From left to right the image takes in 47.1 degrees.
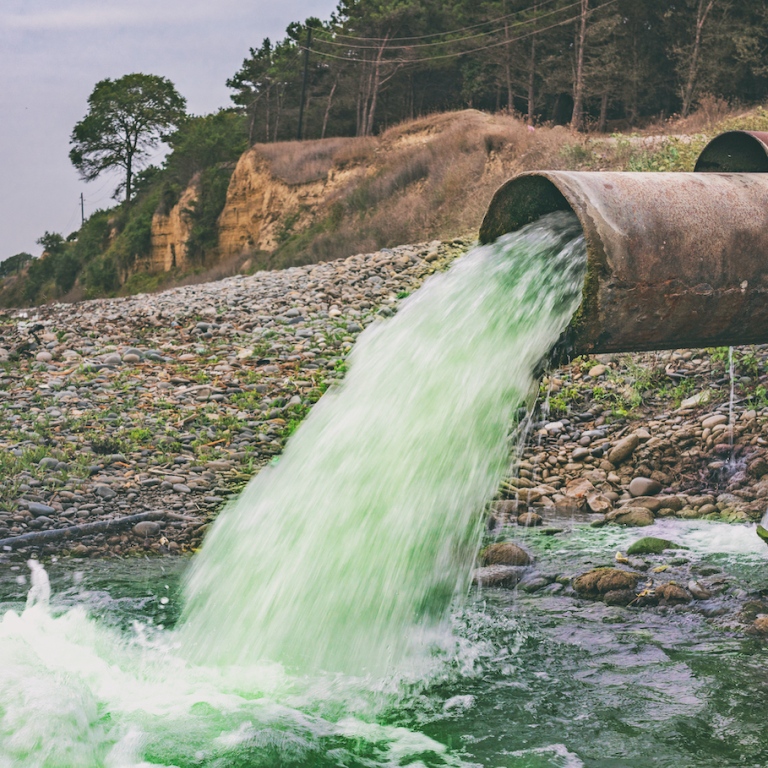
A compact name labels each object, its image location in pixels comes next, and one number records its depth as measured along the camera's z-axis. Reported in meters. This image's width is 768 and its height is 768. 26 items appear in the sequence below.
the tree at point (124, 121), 47.97
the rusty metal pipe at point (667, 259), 3.51
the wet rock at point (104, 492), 6.98
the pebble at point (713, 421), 7.75
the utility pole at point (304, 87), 34.78
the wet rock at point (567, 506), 7.35
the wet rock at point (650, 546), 5.73
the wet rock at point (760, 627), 4.30
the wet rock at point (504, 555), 5.69
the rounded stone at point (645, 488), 7.35
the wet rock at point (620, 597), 4.91
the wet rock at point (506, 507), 7.15
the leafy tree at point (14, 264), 67.30
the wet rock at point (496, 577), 5.36
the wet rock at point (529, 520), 6.89
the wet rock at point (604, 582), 5.04
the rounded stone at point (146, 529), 6.49
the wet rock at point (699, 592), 4.87
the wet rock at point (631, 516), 6.74
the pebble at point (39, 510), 6.63
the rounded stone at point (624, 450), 7.80
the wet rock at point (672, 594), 4.83
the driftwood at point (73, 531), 6.11
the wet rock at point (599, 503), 7.22
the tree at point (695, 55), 24.56
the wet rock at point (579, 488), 7.52
